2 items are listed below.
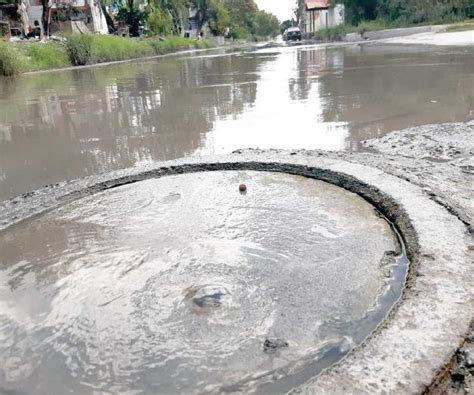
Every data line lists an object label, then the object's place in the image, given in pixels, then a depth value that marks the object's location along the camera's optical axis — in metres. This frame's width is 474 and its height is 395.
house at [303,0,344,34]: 50.72
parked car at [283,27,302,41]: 45.38
